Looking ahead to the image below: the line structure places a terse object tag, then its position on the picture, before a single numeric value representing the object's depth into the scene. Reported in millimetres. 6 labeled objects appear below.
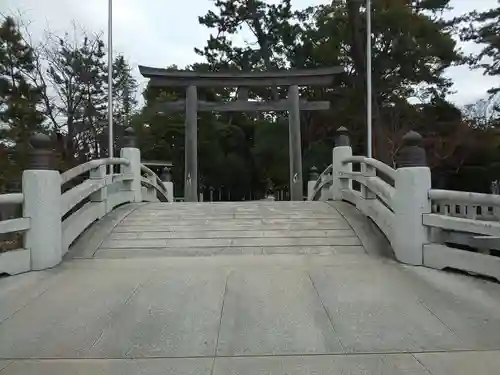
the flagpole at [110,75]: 12531
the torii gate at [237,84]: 17062
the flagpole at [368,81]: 13906
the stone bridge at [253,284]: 3674
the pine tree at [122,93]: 26523
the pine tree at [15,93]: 19859
